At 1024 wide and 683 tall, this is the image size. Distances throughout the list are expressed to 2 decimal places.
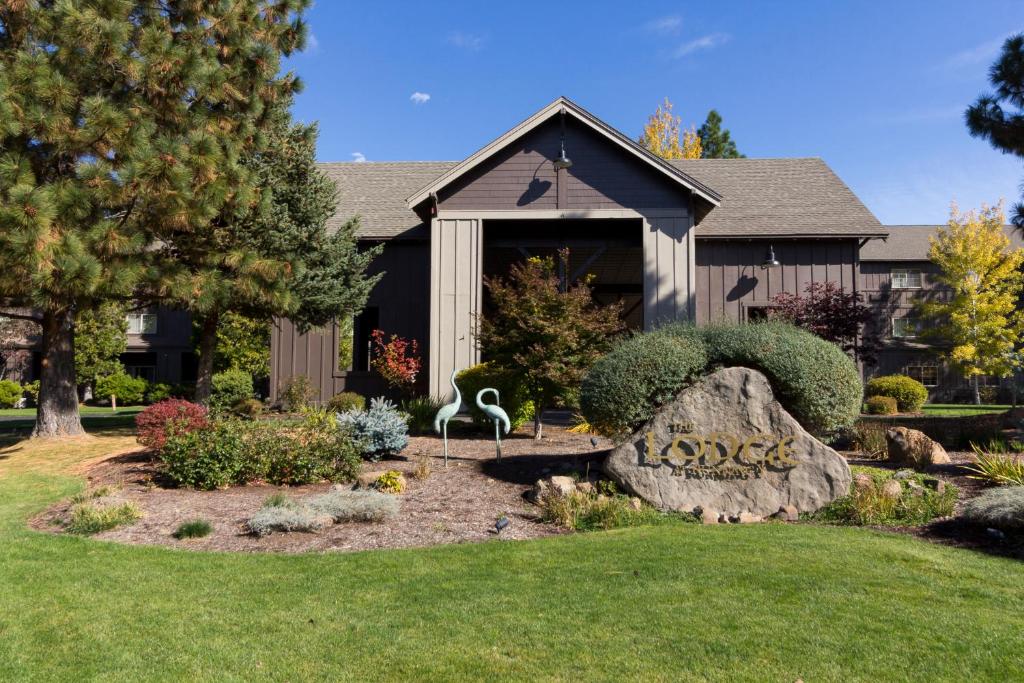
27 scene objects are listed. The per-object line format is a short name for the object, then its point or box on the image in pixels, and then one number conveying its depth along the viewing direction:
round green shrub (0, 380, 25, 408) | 31.67
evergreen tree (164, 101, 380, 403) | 13.43
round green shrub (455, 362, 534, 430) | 13.35
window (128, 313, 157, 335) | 36.31
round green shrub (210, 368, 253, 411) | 23.17
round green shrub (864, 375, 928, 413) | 18.22
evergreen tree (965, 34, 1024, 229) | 12.09
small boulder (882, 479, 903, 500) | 7.73
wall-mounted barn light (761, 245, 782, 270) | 18.75
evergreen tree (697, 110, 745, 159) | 43.59
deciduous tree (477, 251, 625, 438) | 12.09
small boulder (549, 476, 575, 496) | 8.10
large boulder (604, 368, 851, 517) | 8.05
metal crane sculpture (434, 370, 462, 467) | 10.24
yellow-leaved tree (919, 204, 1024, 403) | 28.17
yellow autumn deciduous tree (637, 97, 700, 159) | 36.00
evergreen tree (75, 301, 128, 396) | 30.09
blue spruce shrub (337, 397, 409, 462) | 10.77
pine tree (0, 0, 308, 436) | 10.97
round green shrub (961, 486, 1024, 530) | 6.71
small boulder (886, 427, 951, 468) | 9.41
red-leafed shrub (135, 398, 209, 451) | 10.30
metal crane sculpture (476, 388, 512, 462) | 10.19
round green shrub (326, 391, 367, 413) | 16.41
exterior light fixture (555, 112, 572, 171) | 16.44
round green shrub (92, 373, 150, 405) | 31.61
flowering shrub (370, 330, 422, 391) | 17.58
